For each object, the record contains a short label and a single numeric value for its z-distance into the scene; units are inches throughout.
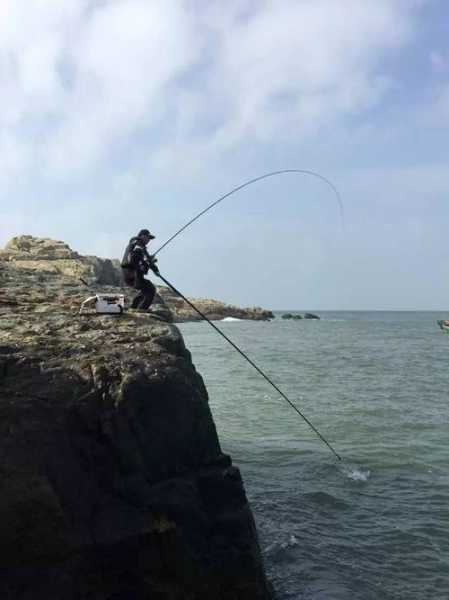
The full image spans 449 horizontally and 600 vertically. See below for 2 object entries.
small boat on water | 2632.1
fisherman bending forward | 349.4
